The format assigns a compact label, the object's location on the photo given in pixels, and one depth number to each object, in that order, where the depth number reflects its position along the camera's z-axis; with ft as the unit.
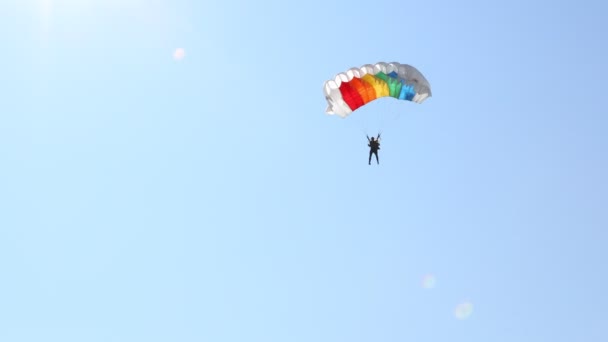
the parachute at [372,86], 266.57
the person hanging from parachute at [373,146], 276.00
